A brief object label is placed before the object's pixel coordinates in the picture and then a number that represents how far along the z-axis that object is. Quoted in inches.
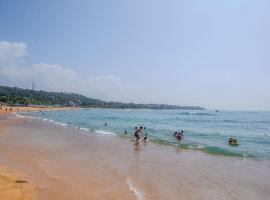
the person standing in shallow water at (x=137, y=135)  1171.9
